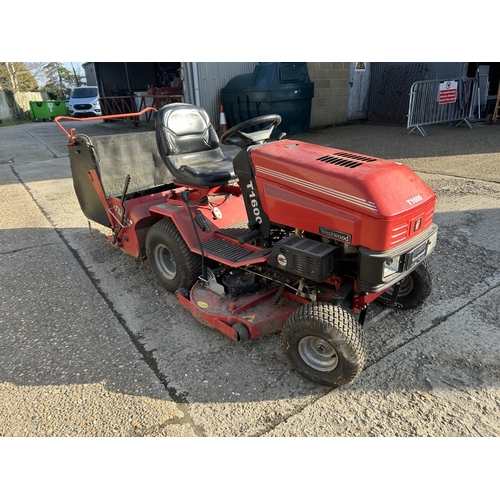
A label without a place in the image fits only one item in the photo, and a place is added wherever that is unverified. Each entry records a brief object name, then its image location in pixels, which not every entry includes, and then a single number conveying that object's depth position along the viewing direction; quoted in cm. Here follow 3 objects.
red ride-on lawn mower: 209
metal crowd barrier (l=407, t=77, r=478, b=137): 931
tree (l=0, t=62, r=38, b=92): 2984
